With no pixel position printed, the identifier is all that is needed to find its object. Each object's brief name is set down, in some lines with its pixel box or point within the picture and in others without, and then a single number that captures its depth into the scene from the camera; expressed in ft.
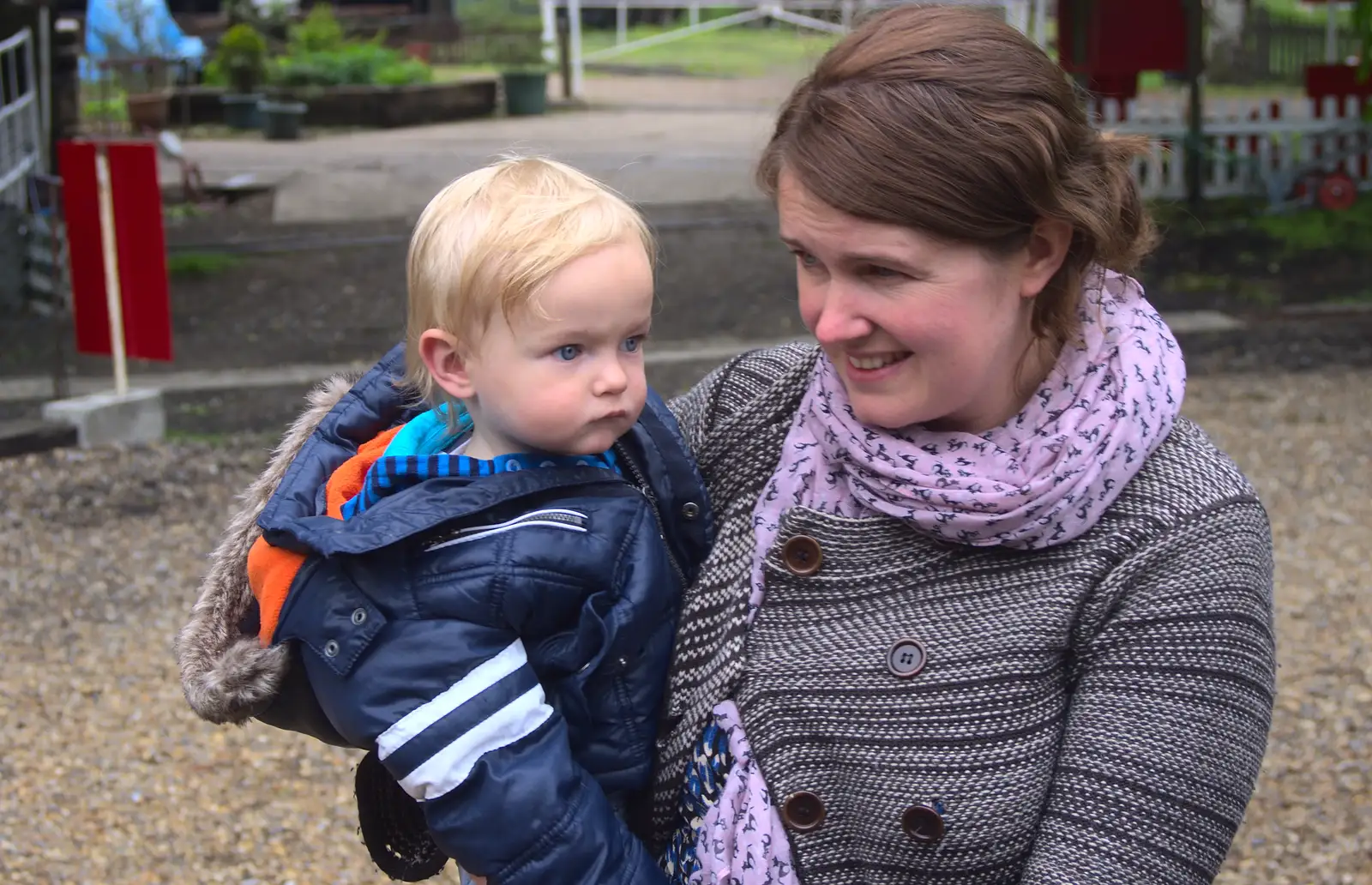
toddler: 5.51
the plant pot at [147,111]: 56.08
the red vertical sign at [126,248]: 23.32
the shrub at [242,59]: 60.13
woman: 5.30
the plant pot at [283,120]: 55.36
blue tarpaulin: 56.34
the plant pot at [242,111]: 58.44
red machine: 40.37
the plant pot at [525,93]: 61.46
